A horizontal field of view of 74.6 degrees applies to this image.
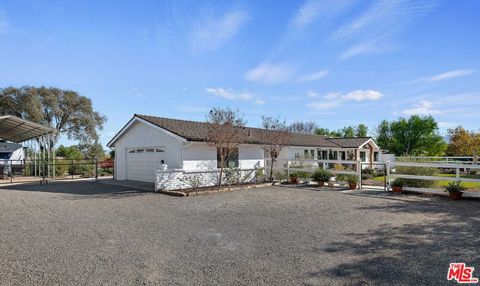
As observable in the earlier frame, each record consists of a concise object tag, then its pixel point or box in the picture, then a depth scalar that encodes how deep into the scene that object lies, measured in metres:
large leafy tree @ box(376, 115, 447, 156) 46.78
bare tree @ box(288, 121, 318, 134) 62.83
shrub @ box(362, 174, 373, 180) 21.47
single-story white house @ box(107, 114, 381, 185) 15.41
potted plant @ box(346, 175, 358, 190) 14.24
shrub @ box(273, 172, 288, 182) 17.85
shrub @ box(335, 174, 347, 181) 15.50
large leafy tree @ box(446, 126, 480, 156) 34.62
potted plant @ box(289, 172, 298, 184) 17.03
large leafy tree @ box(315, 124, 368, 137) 62.84
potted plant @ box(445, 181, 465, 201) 10.90
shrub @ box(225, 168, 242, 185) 16.05
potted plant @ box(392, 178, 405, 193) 12.77
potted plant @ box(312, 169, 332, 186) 15.62
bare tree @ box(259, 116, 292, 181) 17.19
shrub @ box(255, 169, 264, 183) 17.78
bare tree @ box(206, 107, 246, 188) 14.63
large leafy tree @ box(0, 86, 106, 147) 31.08
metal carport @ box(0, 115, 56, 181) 19.61
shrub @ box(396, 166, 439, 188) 12.82
